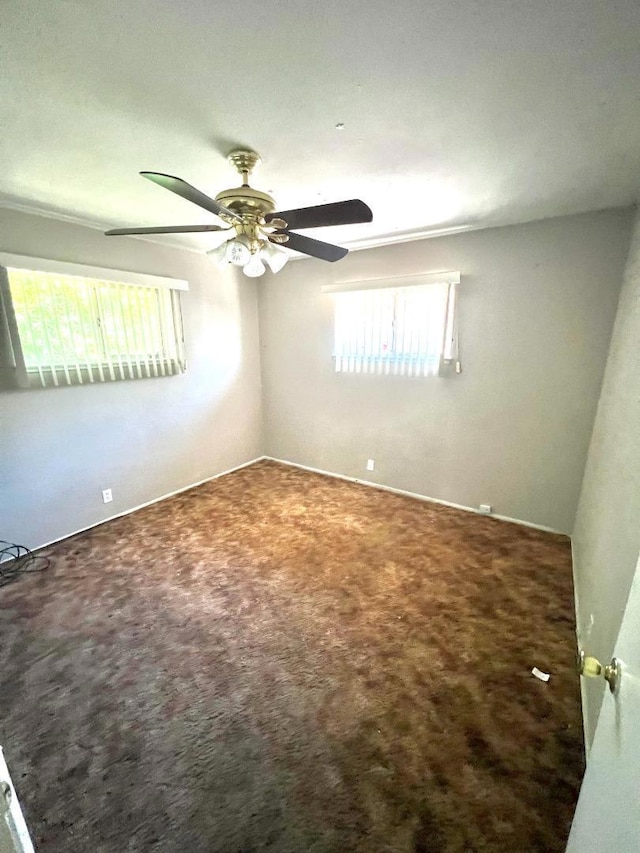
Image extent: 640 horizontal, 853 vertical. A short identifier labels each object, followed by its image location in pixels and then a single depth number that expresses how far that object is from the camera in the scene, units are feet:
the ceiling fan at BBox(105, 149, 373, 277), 4.94
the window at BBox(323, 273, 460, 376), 9.93
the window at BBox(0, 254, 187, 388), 7.91
